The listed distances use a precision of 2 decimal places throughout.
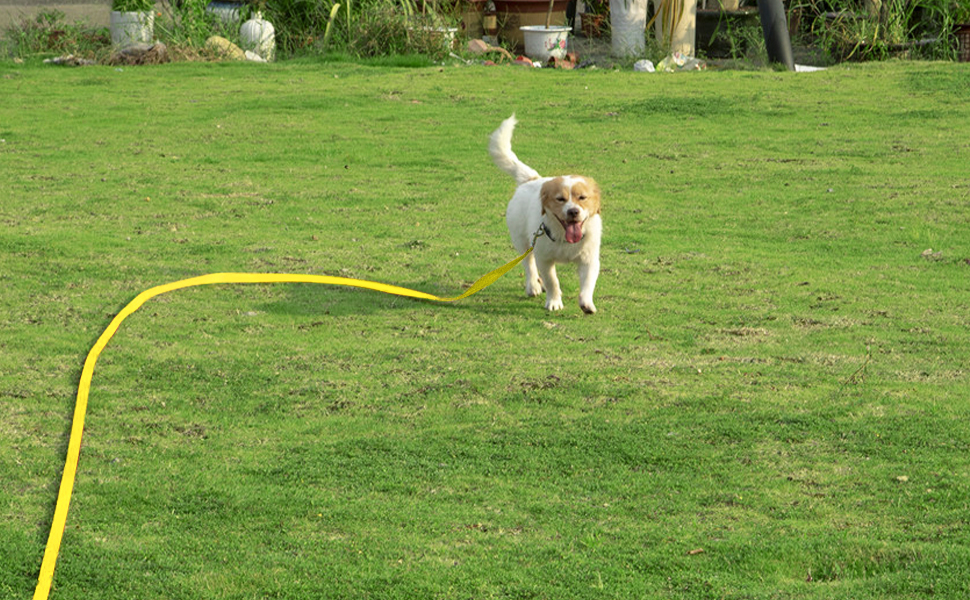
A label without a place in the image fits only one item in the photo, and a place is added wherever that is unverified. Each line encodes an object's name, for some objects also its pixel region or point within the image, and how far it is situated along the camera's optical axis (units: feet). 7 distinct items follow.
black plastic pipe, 48.73
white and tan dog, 20.52
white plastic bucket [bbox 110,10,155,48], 55.11
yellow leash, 11.81
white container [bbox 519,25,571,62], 56.34
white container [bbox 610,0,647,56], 55.62
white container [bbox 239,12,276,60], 55.93
